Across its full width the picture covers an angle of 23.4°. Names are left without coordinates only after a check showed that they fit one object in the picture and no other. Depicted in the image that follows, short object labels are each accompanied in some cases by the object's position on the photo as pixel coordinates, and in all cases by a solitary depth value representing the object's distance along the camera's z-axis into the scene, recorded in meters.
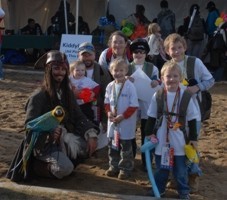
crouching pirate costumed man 5.18
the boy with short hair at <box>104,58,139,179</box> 5.52
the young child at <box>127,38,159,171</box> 5.79
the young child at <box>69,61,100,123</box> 5.81
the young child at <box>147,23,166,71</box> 11.18
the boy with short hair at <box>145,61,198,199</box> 4.94
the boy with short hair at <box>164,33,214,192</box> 5.38
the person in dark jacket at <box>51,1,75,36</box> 15.57
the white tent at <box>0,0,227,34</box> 16.33
